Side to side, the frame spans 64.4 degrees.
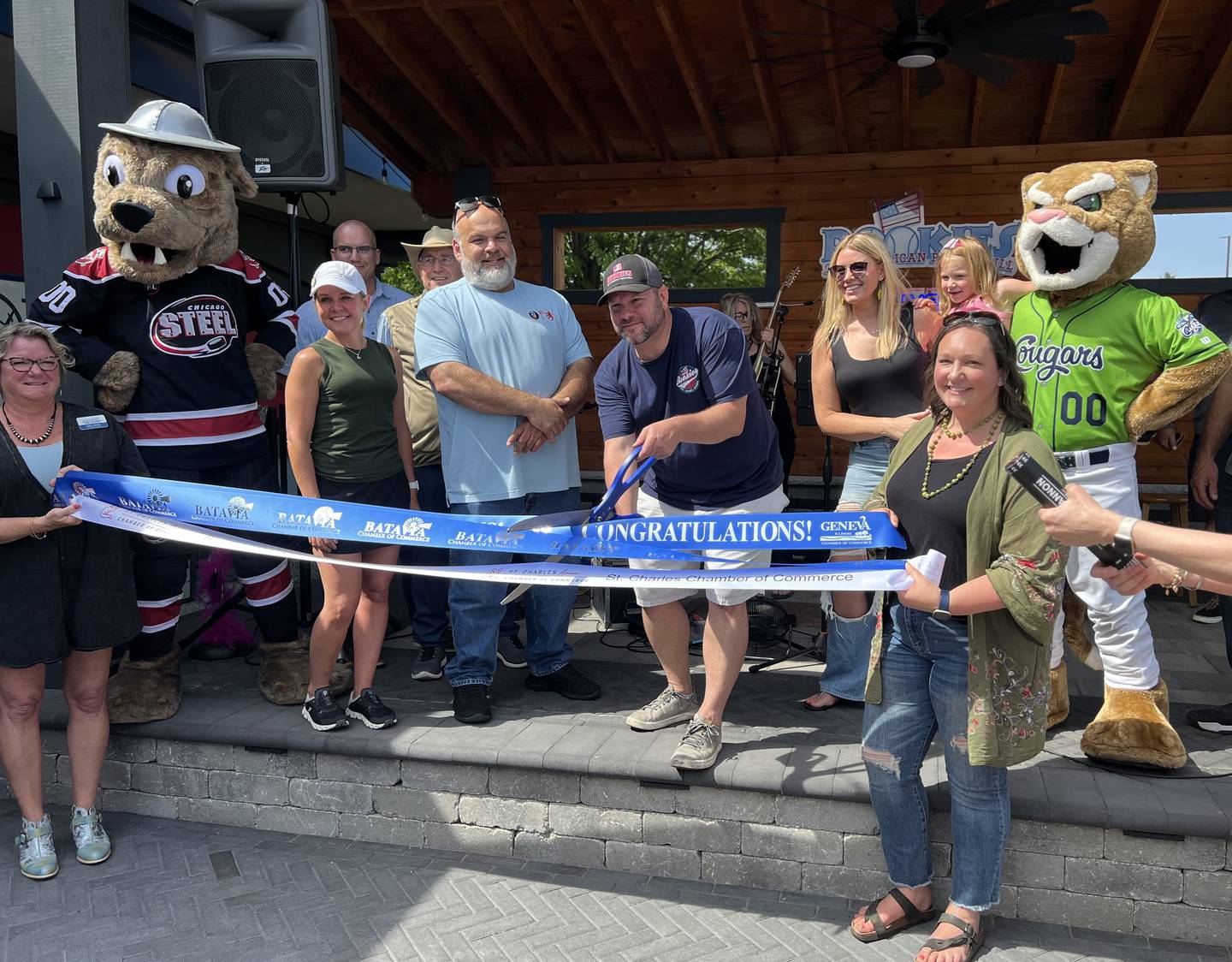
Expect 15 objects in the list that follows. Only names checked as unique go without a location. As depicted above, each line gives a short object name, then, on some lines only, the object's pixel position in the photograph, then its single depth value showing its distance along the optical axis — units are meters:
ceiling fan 5.81
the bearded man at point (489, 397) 3.91
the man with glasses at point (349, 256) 5.10
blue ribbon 2.95
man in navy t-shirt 3.48
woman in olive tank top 3.86
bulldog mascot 3.96
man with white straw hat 4.77
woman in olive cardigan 2.59
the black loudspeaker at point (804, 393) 5.84
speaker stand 4.93
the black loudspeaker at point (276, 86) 4.64
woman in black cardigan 3.42
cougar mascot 3.37
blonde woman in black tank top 3.86
